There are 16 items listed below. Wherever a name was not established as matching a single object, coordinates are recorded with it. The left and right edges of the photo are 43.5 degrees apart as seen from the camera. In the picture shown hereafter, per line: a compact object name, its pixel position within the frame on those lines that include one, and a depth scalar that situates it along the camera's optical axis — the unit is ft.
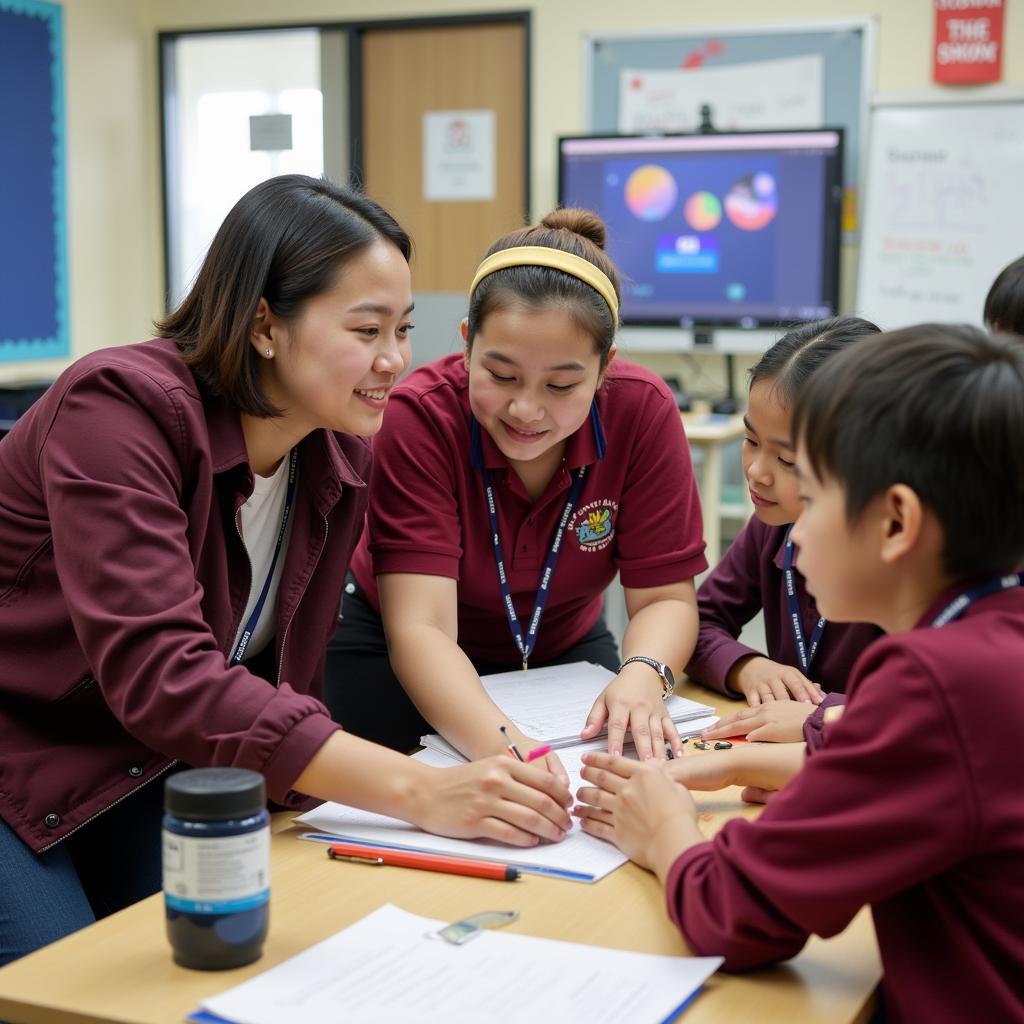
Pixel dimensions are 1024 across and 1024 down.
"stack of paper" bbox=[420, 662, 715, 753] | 5.16
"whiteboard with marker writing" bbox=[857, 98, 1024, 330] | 15.72
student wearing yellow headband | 5.51
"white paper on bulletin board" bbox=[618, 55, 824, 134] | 16.69
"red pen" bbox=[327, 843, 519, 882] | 3.79
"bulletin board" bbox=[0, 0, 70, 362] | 17.01
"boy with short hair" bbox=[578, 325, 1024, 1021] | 2.89
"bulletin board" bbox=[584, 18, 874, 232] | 16.46
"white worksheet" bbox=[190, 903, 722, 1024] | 2.96
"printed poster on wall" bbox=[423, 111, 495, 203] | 18.53
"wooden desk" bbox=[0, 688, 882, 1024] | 3.09
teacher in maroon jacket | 4.06
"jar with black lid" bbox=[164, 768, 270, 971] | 3.08
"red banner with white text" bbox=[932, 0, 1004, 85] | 15.72
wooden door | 18.29
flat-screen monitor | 16.28
